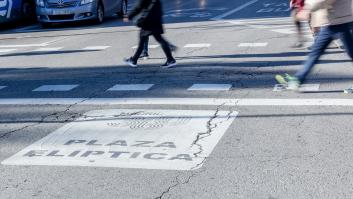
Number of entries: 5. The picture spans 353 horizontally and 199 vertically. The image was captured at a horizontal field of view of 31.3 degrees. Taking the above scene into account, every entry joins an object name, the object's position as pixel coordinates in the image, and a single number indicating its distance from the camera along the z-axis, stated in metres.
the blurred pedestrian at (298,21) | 10.68
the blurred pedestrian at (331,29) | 7.24
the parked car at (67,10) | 18.06
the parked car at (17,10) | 18.41
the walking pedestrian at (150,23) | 10.05
